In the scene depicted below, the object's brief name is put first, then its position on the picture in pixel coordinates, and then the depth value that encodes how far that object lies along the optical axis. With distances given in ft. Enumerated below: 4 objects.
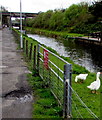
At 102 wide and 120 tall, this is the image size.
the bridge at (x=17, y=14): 282.48
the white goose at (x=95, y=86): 19.31
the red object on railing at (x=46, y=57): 20.02
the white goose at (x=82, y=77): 22.49
